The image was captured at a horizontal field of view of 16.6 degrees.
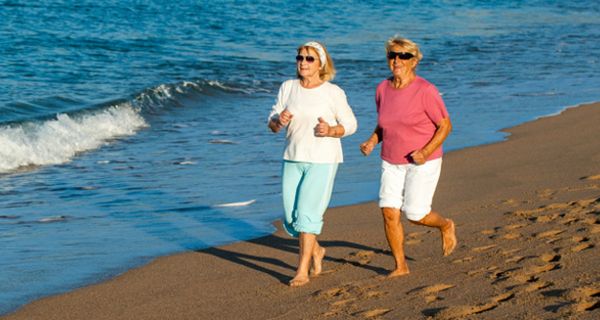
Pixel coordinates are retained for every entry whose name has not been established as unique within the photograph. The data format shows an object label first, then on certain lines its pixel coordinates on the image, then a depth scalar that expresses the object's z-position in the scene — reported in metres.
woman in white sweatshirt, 12.71
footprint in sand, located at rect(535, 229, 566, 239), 13.76
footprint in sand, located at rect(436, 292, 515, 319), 10.44
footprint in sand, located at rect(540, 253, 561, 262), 12.30
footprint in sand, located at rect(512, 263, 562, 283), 11.48
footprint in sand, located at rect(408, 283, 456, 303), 11.38
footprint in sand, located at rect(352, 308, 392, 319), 11.01
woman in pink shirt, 12.35
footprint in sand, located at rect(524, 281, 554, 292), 11.00
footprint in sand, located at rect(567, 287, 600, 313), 10.02
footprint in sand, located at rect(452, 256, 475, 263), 13.02
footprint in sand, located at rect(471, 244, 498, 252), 13.56
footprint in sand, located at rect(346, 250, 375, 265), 14.05
